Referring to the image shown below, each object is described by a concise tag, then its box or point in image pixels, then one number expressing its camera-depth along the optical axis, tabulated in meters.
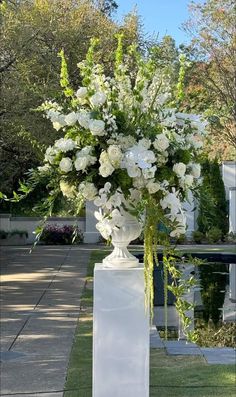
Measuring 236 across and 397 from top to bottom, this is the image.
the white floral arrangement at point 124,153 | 3.75
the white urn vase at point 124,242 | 3.98
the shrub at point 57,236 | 25.06
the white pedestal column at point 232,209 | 26.42
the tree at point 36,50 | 13.43
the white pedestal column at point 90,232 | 25.59
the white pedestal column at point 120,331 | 3.91
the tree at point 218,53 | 29.33
